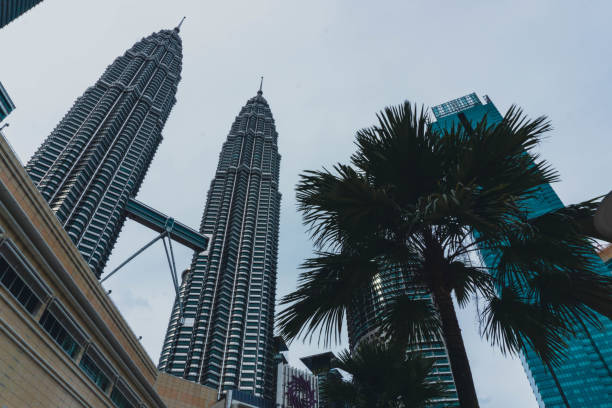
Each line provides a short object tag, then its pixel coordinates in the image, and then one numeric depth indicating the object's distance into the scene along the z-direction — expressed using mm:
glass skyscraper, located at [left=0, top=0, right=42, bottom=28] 83012
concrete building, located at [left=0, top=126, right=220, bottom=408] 8453
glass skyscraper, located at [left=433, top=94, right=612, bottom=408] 141875
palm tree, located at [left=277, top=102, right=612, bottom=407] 4852
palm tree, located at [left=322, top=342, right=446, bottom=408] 11469
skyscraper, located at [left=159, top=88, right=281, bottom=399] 129500
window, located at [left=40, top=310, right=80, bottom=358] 9898
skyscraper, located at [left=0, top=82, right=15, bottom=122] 67688
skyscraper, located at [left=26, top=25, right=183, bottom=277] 101625
